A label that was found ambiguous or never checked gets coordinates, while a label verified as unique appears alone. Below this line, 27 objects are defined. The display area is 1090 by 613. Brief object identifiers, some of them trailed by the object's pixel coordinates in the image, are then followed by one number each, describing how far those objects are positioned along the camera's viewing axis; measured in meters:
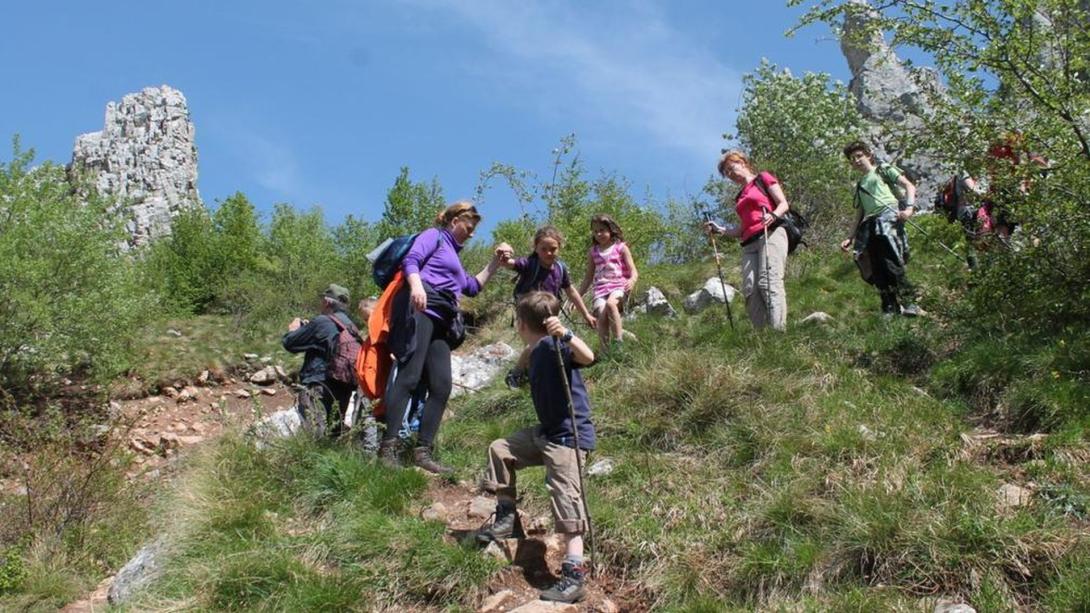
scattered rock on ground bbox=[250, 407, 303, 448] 6.71
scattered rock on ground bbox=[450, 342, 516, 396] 10.71
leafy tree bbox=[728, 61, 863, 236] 24.59
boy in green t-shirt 9.30
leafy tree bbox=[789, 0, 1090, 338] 7.30
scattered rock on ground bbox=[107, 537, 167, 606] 5.34
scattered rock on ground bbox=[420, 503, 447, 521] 5.85
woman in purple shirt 6.29
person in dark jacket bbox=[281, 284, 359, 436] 7.51
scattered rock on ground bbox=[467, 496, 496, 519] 6.02
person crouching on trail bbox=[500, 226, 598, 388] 7.88
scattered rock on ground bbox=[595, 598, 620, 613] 4.80
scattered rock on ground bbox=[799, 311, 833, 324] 9.84
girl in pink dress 8.80
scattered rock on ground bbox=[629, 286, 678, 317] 12.74
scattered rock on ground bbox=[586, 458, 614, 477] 6.45
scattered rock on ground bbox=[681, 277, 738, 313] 12.59
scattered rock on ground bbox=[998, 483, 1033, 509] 4.87
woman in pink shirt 8.41
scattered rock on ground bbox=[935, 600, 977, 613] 4.18
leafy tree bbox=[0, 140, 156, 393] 15.23
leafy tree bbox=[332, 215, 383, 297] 22.23
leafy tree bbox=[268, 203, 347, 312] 23.00
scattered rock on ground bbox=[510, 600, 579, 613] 4.59
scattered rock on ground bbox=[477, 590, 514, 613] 4.80
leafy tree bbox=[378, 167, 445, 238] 29.64
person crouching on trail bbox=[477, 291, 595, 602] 4.81
